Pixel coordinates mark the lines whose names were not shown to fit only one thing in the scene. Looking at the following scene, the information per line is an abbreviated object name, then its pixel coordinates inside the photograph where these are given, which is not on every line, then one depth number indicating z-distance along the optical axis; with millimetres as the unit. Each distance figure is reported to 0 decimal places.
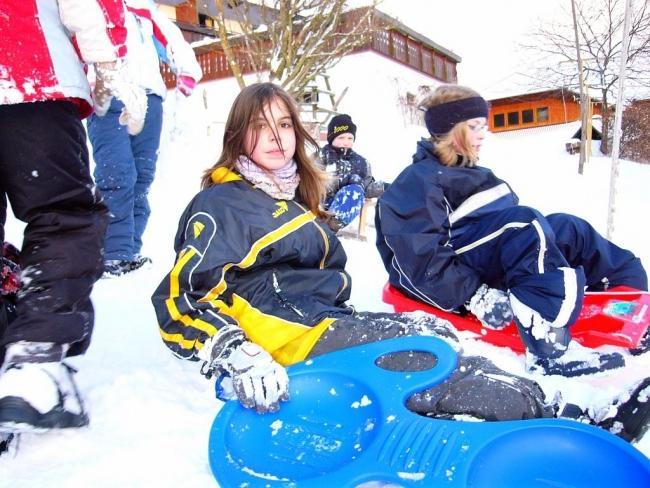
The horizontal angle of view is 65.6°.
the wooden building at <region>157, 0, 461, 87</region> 12398
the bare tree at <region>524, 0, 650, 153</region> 12413
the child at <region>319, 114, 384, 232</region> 4145
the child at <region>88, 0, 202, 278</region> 2369
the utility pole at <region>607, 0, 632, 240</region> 3061
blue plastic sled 840
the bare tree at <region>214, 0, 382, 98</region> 6984
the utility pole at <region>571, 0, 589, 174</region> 10311
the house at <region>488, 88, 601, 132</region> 20109
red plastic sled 1702
